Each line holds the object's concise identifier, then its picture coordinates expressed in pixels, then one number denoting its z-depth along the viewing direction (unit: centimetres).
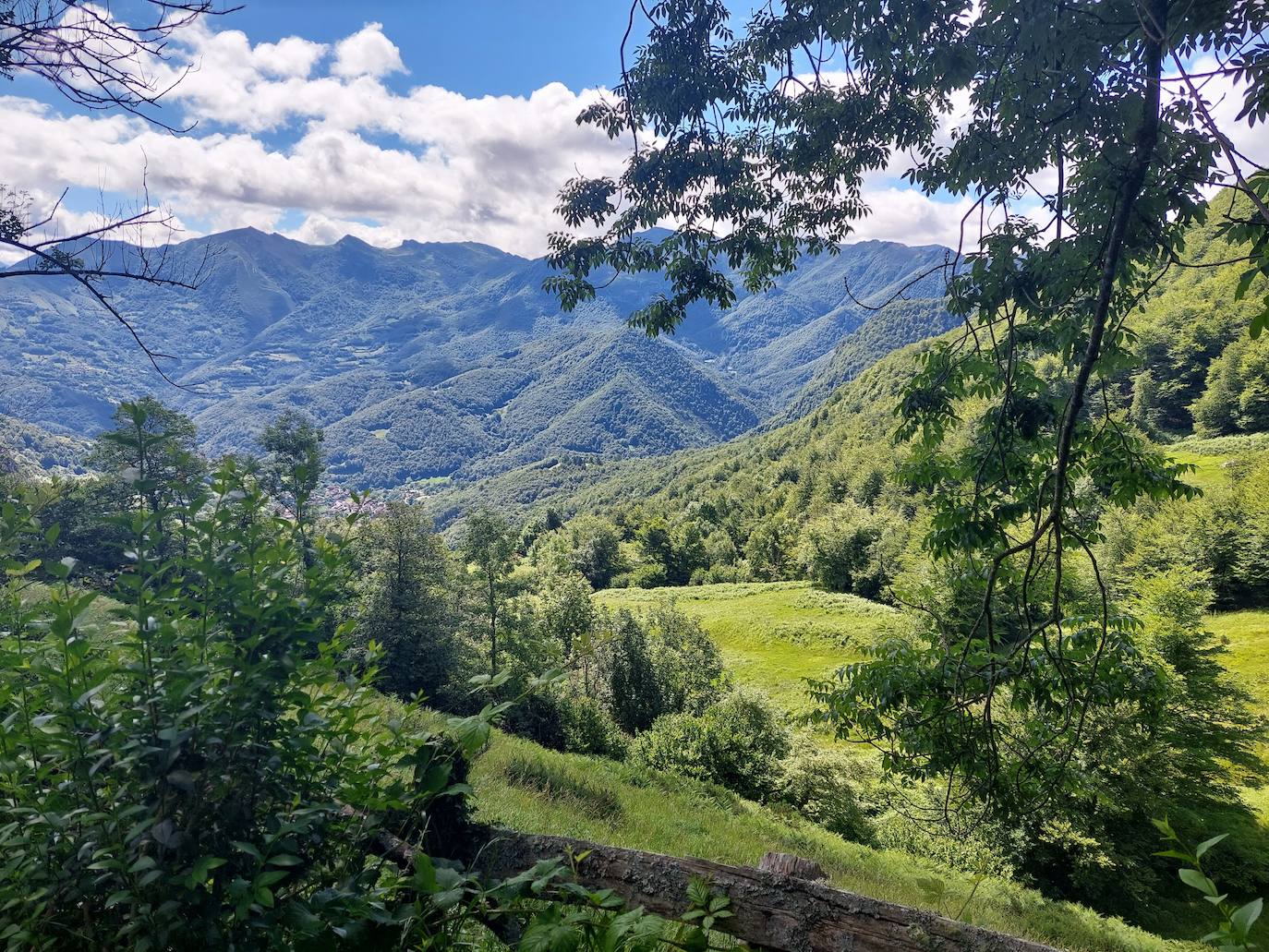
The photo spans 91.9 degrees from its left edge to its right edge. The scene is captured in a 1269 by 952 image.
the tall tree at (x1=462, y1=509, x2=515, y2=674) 2730
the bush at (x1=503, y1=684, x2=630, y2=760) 2034
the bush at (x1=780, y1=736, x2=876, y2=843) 1675
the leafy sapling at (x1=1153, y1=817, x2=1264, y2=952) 122
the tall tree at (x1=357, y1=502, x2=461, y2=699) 2272
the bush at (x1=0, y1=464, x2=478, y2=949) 173
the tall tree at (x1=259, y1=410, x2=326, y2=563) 2809
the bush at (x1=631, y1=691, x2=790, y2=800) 1806
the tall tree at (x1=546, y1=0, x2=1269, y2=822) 327
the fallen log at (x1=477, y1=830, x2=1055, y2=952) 295
